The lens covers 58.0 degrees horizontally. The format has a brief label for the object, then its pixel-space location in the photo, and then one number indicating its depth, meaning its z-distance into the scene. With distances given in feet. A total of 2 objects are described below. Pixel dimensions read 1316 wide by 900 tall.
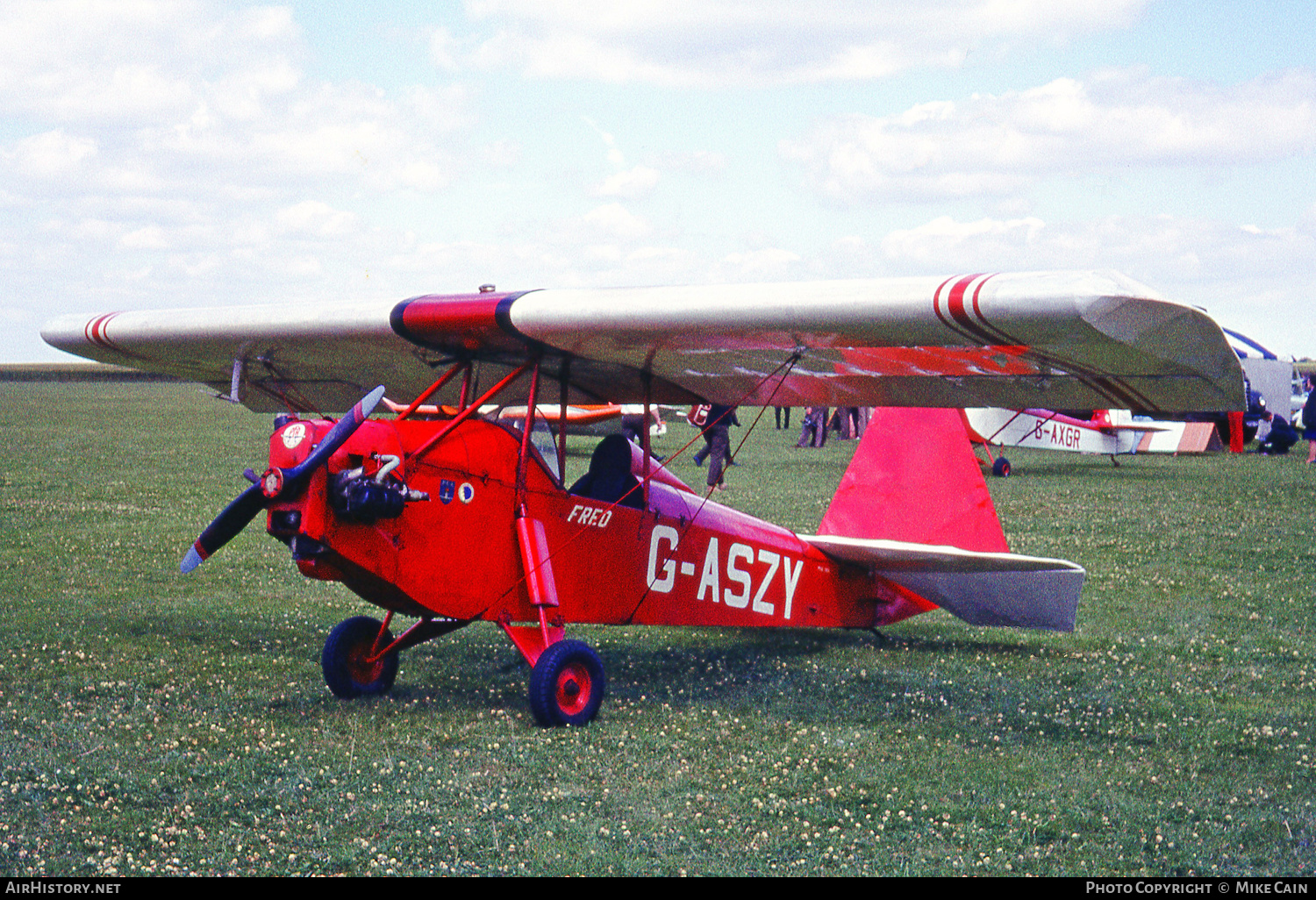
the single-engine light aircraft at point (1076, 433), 79.20
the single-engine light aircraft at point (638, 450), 17.79
